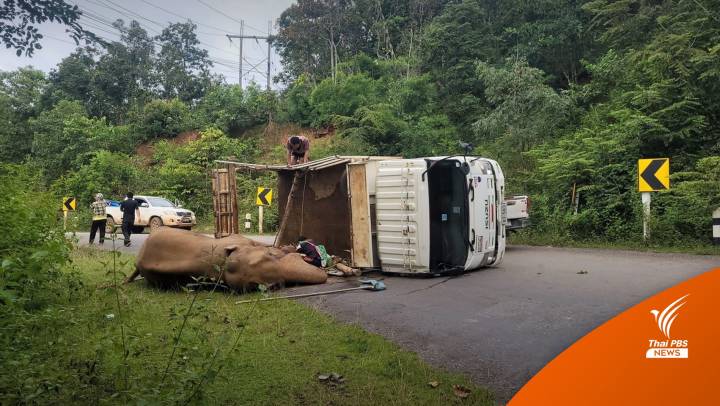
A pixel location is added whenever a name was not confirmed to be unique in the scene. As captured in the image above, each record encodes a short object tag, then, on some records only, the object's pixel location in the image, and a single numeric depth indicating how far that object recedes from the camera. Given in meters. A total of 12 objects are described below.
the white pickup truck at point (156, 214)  23.36
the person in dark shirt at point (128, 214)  16.27
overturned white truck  9.50
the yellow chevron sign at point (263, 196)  22.09
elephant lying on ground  7.91
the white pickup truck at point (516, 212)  13.89
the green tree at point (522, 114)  21.58
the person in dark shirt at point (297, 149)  11.28
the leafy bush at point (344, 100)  30.72
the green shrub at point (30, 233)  4.59
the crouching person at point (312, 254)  9.68
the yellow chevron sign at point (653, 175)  12.93
